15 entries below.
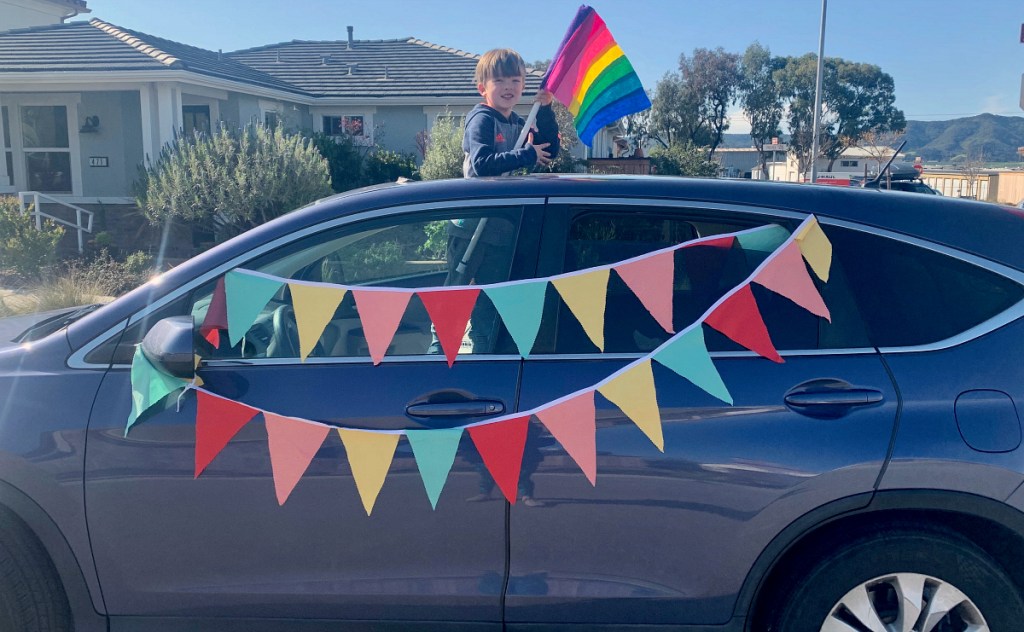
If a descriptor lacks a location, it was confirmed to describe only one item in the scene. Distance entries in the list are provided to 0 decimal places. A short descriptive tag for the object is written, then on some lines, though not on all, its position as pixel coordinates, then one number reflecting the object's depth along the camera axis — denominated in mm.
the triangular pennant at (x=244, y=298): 2724
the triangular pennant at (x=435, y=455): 2557
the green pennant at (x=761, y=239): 2781
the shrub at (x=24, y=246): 11188
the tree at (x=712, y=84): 46094
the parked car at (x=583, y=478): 2547
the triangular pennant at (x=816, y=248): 2695
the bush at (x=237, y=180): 12234
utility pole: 25794
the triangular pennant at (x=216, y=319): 2756
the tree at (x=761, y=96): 49062
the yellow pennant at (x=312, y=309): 2709
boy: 3842
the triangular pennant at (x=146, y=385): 2637
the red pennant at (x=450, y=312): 2654
